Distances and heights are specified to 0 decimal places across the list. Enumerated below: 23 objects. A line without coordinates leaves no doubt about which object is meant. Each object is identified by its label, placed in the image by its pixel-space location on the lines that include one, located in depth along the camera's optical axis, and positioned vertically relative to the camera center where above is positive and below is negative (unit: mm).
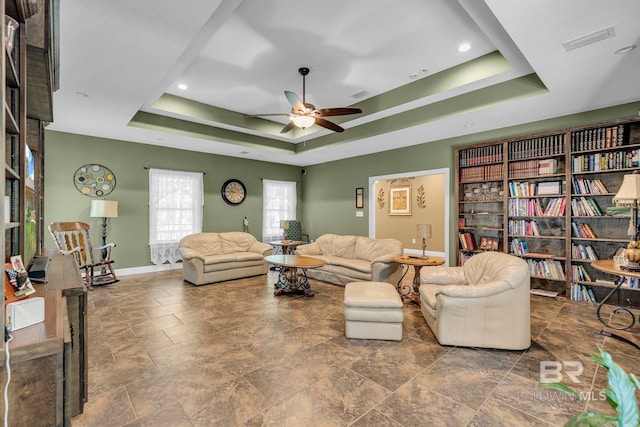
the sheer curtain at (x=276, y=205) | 7805 +194
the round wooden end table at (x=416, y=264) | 3910 -694
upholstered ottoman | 2879 -1031
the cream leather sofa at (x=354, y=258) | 4598 -826
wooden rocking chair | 4670 -651
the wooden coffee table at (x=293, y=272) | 4299 -935
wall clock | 7062 +501
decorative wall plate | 5348 +594
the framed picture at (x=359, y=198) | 7066 +339
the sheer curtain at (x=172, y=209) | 6082 +64
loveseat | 5062 -814
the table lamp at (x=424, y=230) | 4098 -255
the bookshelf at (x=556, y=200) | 3959 +176
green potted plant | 724 -479
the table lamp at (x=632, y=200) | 2883 +119
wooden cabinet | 977 -563
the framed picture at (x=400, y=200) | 8578 +346
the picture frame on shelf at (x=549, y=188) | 4344 +355
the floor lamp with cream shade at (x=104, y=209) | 5051 +54
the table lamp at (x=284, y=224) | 6734 -276
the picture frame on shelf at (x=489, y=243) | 4929 -535
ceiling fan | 3545 +1230
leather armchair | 2652 -921
